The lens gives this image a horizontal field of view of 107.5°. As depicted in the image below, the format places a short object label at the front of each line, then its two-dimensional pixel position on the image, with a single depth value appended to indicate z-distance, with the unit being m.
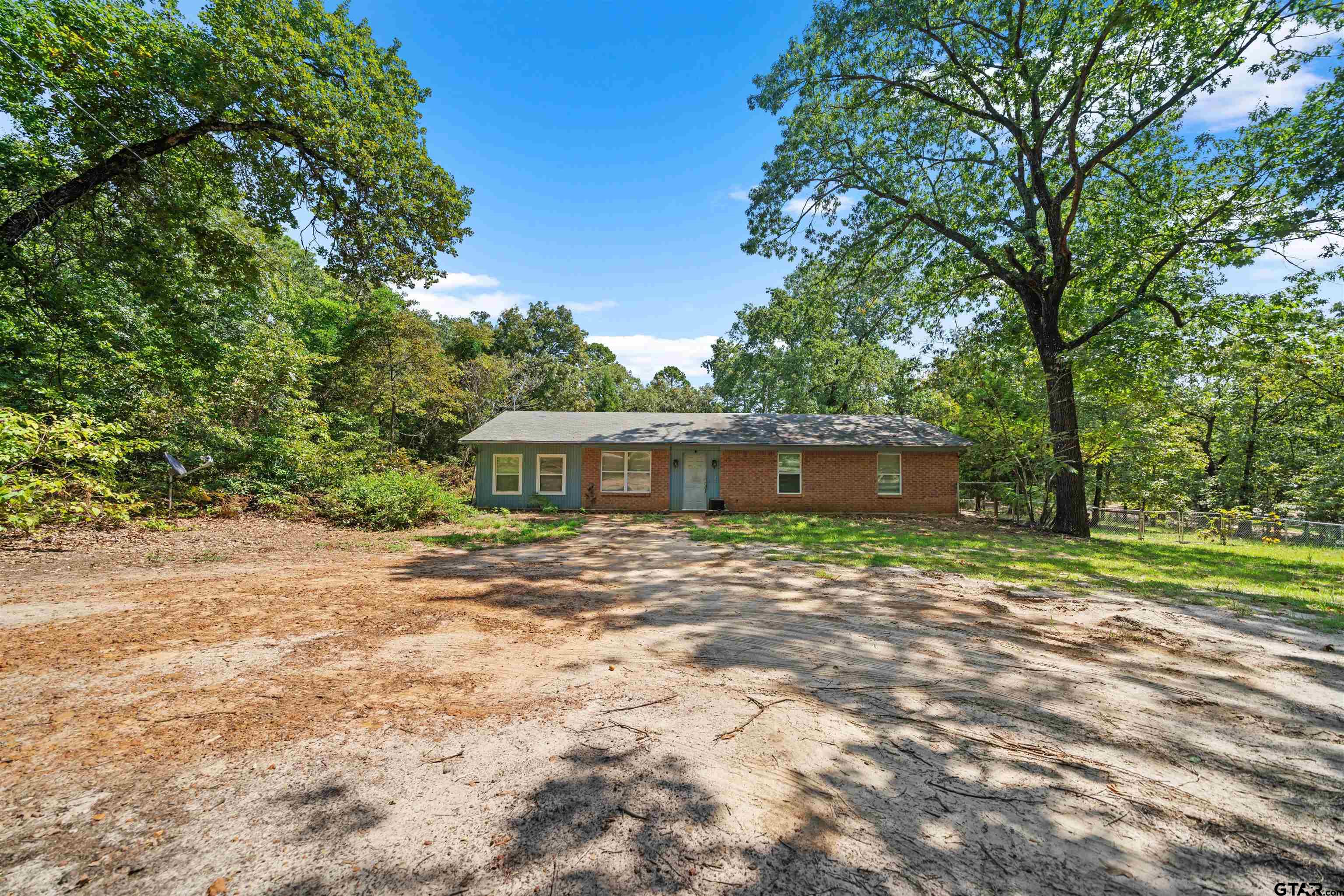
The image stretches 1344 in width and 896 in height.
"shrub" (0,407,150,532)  5.95
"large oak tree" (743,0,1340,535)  10.88
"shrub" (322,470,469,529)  11.48
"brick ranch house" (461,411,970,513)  16.66
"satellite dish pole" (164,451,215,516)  9.86
